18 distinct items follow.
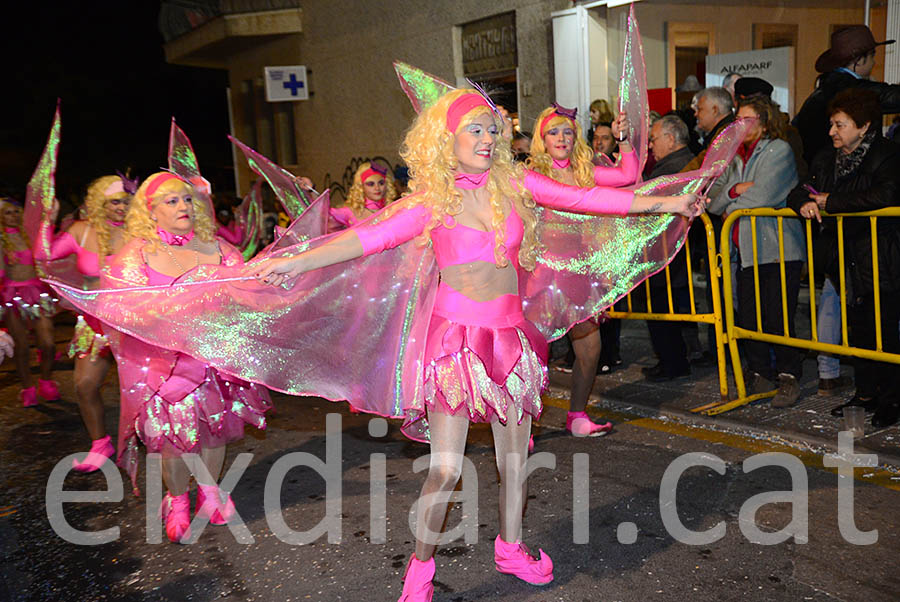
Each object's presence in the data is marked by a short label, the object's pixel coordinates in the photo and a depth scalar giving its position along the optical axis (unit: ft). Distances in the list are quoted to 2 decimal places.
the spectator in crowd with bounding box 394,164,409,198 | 29.53
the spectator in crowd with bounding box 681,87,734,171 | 21.44
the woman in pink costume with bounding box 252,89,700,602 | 10.68
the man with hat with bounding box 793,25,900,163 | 19.83
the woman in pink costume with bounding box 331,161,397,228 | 21.89
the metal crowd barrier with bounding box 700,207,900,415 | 16.58
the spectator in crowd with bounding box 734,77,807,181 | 20.53
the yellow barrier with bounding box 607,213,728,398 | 19.13
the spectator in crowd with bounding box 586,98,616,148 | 27.25
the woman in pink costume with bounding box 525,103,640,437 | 17.07
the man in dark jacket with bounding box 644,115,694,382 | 21.12
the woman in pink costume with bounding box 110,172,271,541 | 13.58
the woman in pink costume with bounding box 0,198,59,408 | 23.98
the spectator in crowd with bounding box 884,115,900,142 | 19.56
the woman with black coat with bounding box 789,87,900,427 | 16.52
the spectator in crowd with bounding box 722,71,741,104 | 28.14
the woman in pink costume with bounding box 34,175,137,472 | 17.62
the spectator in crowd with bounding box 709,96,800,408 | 18.90
